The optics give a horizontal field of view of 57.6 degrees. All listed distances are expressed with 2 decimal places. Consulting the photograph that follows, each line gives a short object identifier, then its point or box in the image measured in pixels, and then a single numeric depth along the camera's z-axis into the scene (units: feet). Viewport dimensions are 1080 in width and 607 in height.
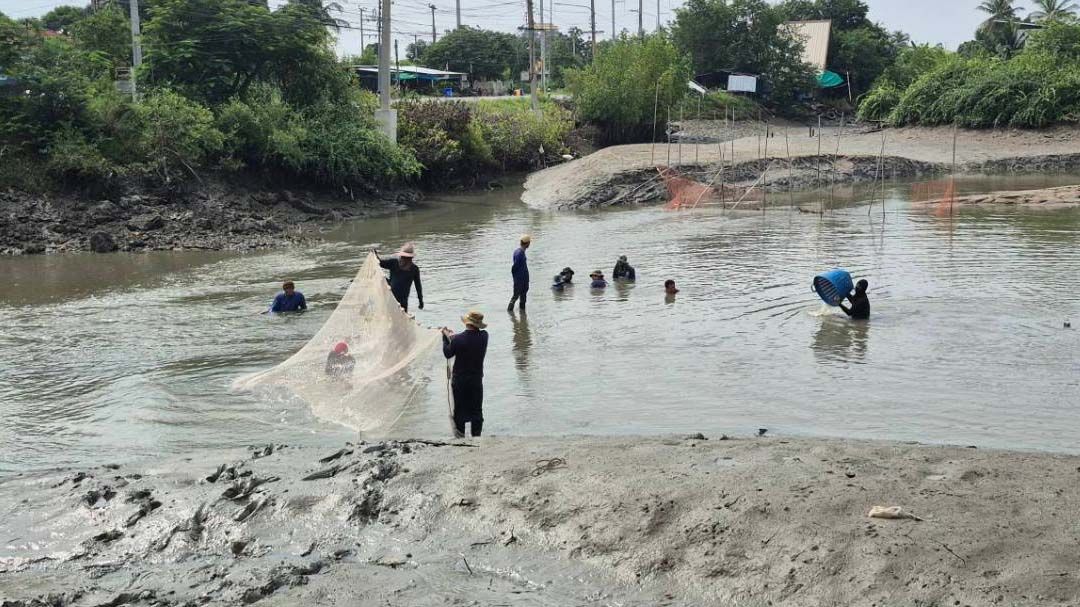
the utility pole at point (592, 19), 229.66
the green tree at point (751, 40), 199.31
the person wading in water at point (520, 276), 49.65
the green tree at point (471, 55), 250.37
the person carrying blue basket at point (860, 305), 46.68
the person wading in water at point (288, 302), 49.28
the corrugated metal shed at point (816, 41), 213.46
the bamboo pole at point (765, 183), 106.11
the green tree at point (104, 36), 120.67
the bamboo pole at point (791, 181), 111.43
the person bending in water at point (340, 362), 33.32
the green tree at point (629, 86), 150.10
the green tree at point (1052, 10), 201.67
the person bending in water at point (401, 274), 43.73
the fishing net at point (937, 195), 91.03
